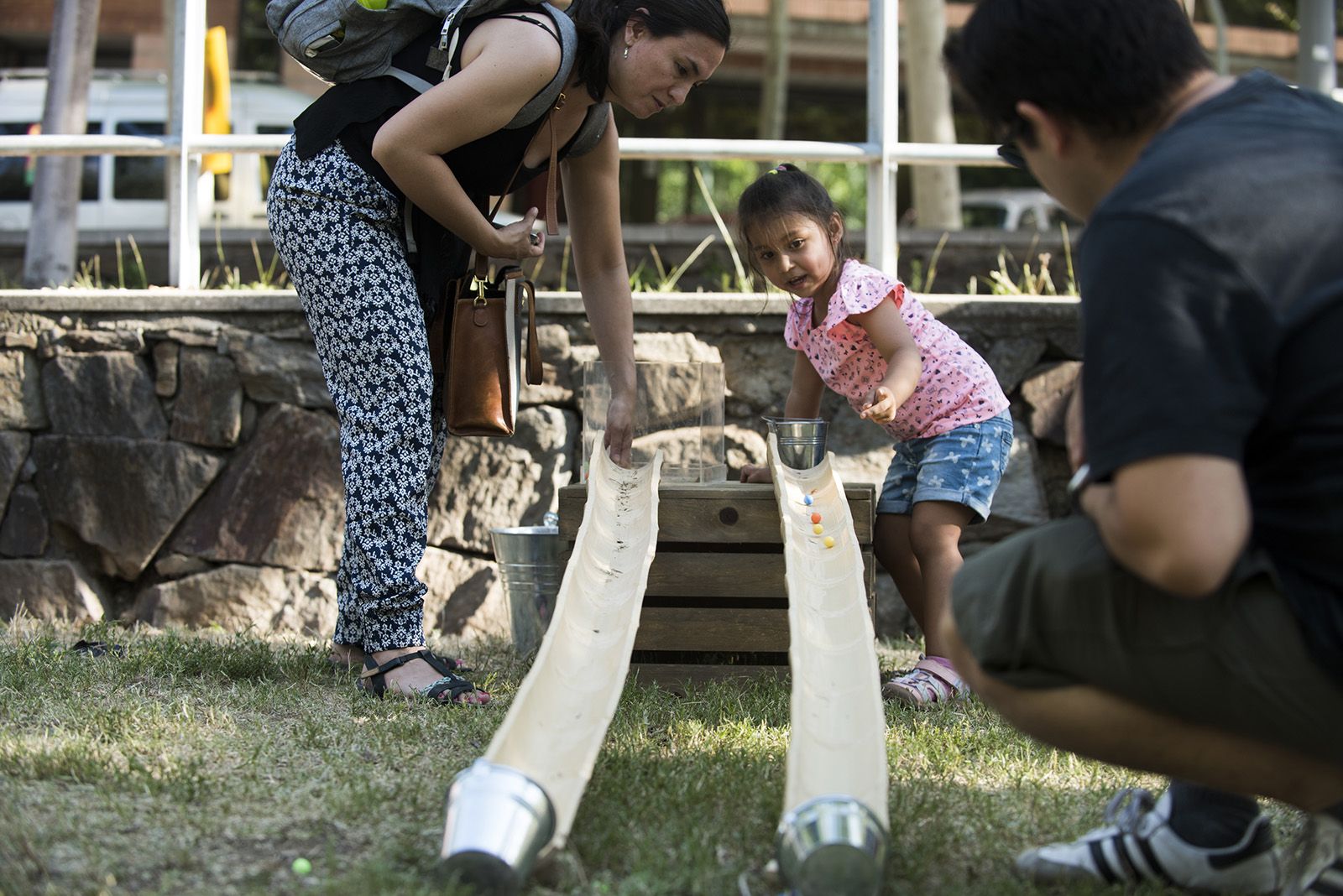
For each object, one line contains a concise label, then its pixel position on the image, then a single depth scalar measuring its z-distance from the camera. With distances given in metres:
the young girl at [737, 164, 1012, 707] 3.44
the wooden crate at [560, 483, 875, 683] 3.32
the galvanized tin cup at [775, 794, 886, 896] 1.74
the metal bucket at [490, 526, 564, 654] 3.68
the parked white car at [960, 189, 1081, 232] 12.81
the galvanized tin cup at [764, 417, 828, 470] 3.53
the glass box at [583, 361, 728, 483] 4.27
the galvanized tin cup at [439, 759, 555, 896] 1.76
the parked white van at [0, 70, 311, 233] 10.92
